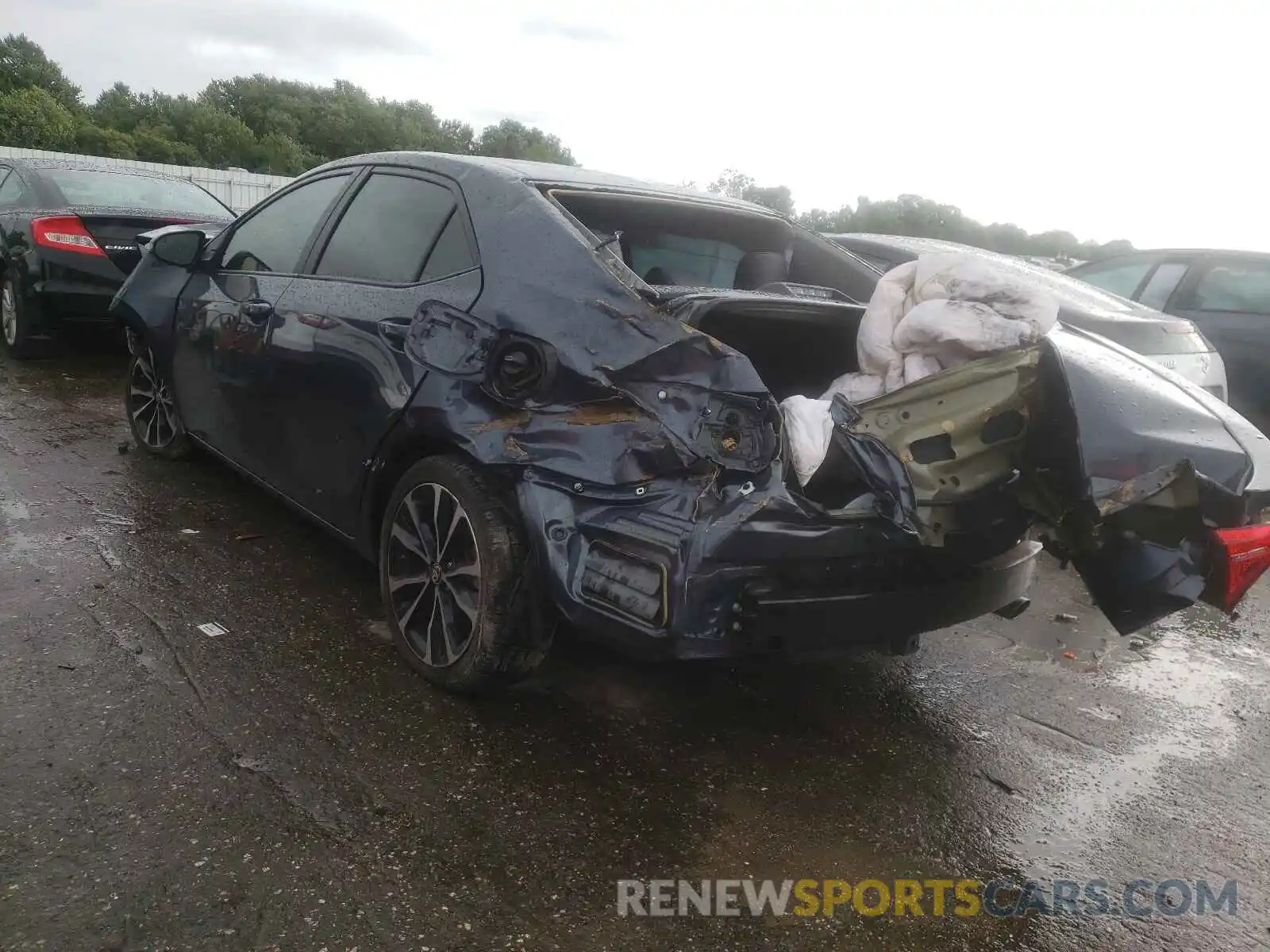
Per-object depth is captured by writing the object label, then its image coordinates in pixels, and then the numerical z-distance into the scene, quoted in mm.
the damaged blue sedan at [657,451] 2309
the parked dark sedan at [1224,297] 7328
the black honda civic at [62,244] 6848
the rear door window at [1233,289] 7422
